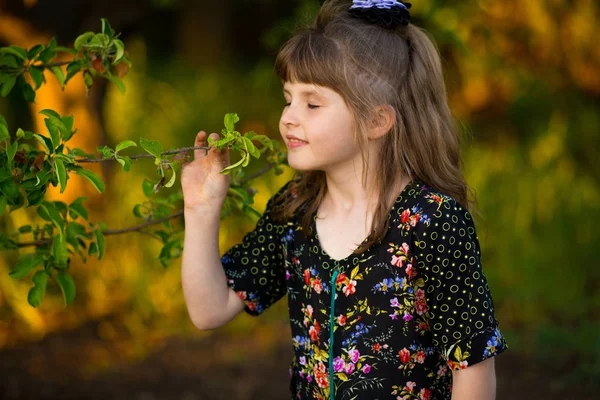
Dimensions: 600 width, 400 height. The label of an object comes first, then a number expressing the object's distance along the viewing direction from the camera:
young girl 2.36
